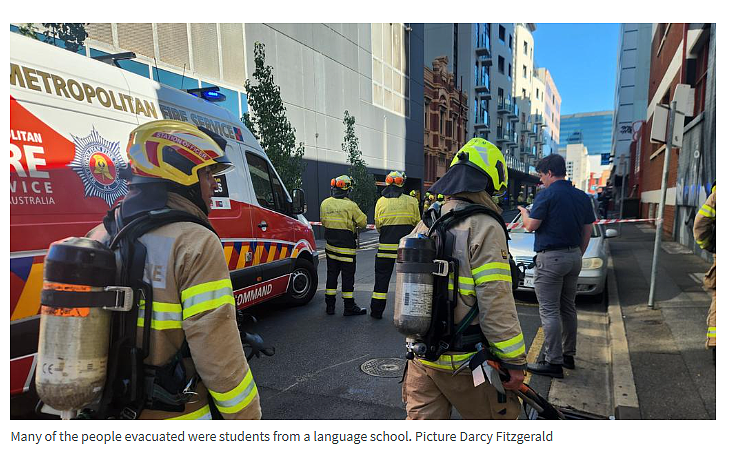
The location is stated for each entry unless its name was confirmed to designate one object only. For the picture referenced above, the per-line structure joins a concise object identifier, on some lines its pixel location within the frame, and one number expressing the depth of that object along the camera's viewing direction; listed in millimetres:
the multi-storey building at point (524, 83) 48603
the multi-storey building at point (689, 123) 8344
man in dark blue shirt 3395
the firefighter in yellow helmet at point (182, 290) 1470
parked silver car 5695
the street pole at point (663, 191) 5147
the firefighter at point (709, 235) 3332
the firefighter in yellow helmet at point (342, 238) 5422
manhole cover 3629
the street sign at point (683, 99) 5137
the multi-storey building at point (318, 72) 9223
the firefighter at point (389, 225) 5223
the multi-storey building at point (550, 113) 70062
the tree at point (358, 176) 15164
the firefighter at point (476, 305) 1822
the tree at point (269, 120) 10109
